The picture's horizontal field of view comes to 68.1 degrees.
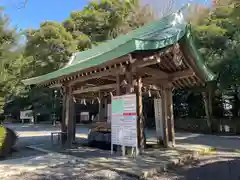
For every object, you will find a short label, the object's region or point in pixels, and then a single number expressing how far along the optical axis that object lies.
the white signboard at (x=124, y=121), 4.93
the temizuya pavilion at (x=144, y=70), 4.71
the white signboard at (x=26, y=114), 24.22
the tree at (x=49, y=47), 14.98
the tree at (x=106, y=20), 16.19
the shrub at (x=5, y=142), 5.55
